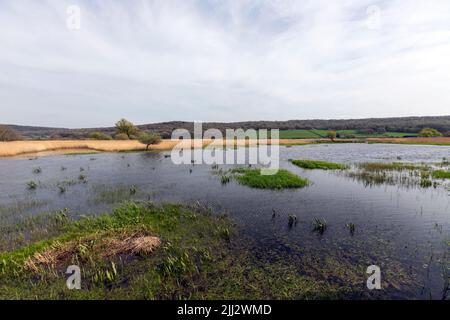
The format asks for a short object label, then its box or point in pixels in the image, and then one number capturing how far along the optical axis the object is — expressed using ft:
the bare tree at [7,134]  192.95
